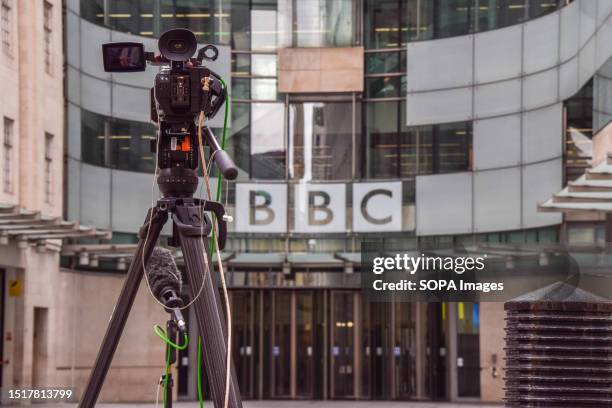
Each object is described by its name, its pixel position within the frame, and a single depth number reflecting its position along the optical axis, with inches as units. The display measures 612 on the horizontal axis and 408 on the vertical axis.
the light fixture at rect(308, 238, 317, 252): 1401.3
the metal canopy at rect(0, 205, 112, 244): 950.2
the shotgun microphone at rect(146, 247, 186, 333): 207.0
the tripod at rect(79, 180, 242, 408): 188.1
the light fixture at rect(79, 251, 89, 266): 1263.5
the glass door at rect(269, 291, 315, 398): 1382.9
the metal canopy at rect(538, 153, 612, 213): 952.3
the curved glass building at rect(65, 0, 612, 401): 1316.4
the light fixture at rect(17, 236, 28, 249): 1113.4
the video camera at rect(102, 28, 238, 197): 209.8
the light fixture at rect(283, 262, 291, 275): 1373.0
